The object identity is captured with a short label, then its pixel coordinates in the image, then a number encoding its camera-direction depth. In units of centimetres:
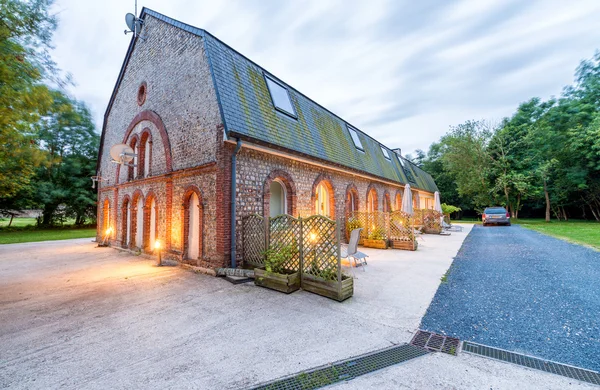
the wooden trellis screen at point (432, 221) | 1594
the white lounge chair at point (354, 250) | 687
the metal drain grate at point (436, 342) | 281
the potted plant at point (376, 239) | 1031
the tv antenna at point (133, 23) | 1024
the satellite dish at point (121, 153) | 965
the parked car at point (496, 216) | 2070
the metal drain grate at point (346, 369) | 223
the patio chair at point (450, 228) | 1796
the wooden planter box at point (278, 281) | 497
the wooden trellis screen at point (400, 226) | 1005
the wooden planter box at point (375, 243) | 1026
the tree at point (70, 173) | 2147
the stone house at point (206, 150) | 659
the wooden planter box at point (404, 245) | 972
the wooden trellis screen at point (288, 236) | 532
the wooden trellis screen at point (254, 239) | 599
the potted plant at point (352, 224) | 1096
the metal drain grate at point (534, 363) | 227
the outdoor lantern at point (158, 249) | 768
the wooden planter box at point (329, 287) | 451
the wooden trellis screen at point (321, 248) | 472
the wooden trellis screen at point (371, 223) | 1046
